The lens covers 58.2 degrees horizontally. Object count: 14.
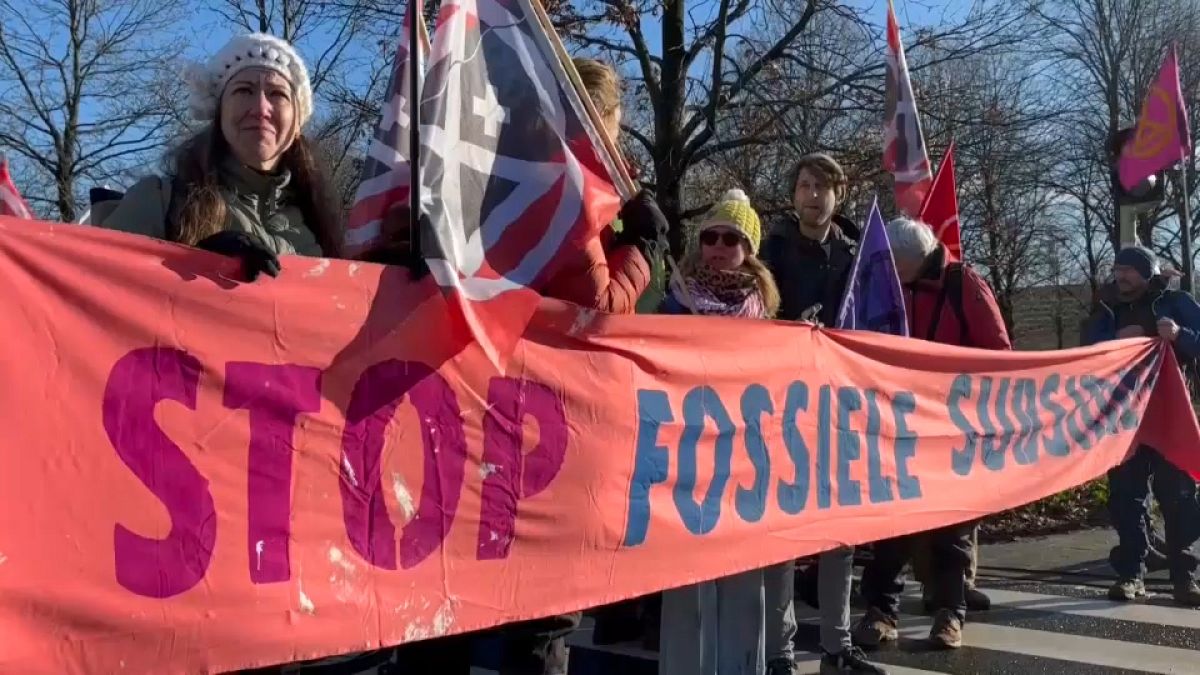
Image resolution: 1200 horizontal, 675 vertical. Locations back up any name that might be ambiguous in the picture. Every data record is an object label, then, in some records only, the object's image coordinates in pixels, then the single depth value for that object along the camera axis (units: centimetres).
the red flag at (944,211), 699
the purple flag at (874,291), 486
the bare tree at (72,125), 1841
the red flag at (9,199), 679
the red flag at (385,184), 319
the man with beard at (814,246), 532
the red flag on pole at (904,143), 730
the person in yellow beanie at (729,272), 437
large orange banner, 229
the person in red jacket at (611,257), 334
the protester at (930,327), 537
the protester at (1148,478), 636
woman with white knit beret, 271
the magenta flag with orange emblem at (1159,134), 812
